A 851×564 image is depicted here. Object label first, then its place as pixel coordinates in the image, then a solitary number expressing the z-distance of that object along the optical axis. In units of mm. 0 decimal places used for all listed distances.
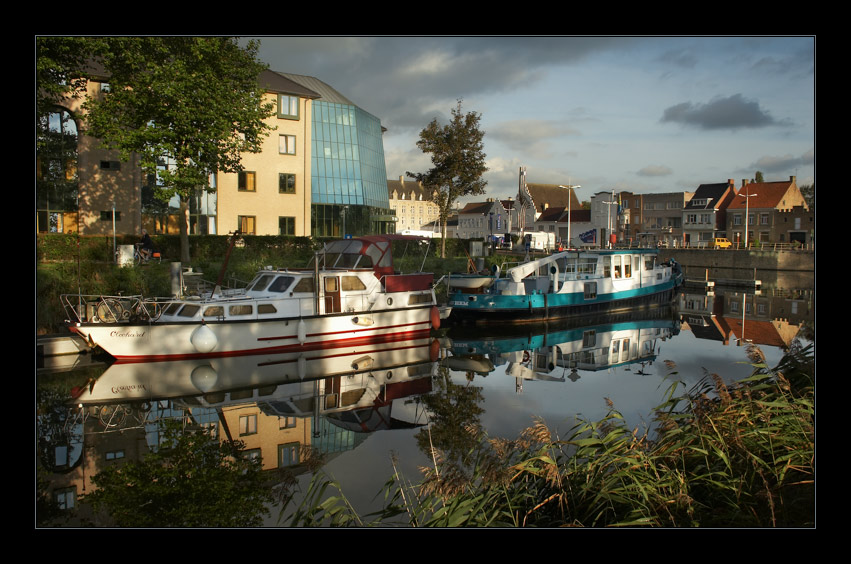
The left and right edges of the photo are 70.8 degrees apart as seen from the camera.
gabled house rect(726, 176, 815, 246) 68875
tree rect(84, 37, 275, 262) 26031
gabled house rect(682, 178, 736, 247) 77625
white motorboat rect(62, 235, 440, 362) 17438
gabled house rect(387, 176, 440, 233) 132000
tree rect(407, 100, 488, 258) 37500
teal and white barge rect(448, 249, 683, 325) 27109
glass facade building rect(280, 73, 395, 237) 44781
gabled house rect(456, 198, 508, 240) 92500
